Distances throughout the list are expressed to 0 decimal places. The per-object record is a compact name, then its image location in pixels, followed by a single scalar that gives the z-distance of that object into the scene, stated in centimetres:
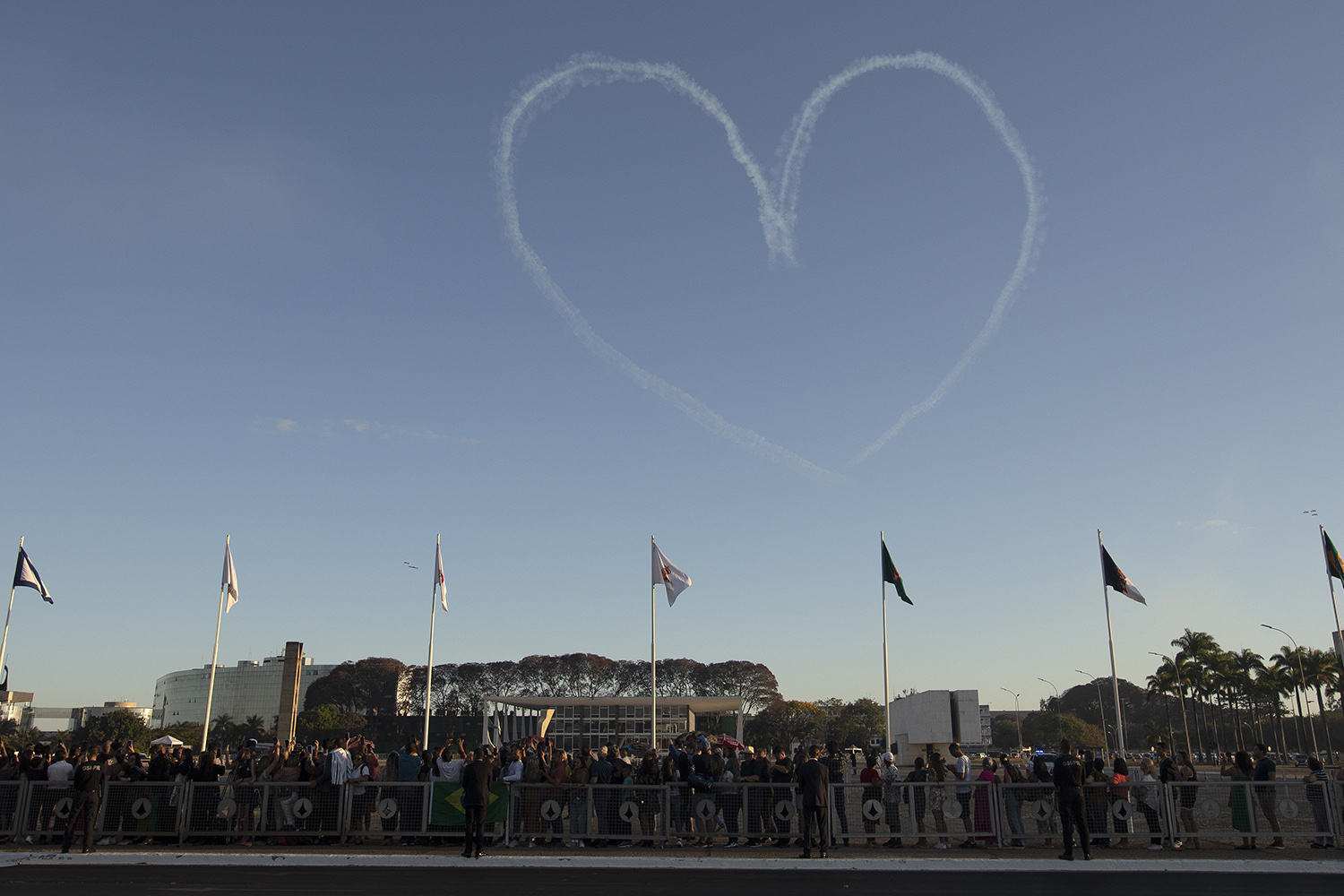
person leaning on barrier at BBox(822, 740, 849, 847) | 1525
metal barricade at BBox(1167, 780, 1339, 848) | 1480
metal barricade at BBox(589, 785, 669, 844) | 1521
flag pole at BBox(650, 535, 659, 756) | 3062
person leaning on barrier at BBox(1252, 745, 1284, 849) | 1484
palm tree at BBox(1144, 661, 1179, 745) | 9009
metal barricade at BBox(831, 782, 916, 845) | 1520
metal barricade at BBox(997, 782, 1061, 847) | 1516
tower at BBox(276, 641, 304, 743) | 5738
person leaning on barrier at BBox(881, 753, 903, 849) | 1519
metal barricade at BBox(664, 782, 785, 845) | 1523
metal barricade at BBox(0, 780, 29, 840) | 1518
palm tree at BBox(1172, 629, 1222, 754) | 8844
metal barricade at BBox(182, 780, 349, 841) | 1527
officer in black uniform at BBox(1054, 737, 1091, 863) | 1390
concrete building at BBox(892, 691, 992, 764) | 3938
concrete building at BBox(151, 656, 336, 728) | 19650
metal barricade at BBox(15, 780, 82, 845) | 1520
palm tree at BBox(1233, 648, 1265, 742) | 9300
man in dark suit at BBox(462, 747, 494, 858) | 1391
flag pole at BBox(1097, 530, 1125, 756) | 2713
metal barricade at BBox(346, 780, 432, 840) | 1520
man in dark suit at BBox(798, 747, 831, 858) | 1424
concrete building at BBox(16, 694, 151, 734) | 18122
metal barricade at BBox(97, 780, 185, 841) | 1530
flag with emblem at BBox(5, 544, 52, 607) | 2830
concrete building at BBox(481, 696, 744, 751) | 10525
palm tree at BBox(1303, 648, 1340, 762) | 8688
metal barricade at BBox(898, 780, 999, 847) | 1519
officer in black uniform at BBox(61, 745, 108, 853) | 1432
